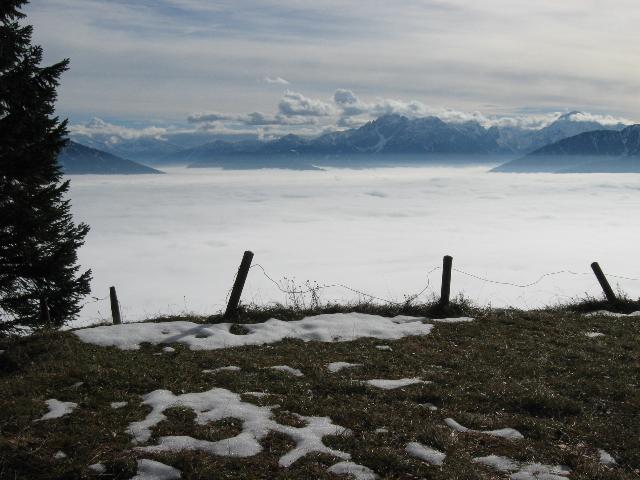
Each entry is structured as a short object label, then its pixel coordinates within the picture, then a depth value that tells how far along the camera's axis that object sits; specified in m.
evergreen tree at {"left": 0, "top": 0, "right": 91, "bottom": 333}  16.78
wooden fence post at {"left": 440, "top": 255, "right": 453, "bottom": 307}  18.08
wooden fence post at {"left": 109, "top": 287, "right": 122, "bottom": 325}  18.77
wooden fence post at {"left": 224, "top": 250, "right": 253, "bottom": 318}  16.27
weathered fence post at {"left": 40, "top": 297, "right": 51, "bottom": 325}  22.06
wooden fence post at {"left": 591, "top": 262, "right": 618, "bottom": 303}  19.83
